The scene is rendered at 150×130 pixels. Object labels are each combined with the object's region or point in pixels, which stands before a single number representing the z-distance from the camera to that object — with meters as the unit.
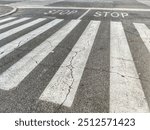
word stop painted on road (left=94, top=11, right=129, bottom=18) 10.75
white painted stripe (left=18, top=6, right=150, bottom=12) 12.67
